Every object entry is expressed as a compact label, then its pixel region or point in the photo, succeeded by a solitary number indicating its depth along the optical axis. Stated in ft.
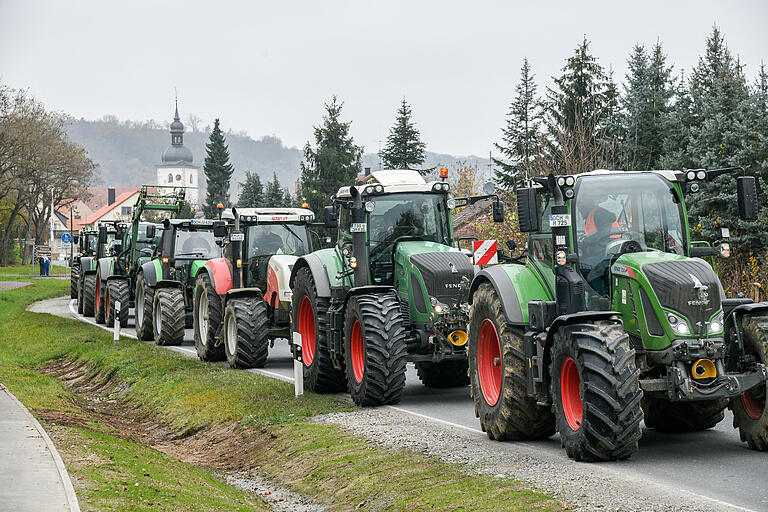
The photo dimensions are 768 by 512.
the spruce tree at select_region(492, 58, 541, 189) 154.71
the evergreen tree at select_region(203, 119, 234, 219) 360.07
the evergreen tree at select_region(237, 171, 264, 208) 286.46
